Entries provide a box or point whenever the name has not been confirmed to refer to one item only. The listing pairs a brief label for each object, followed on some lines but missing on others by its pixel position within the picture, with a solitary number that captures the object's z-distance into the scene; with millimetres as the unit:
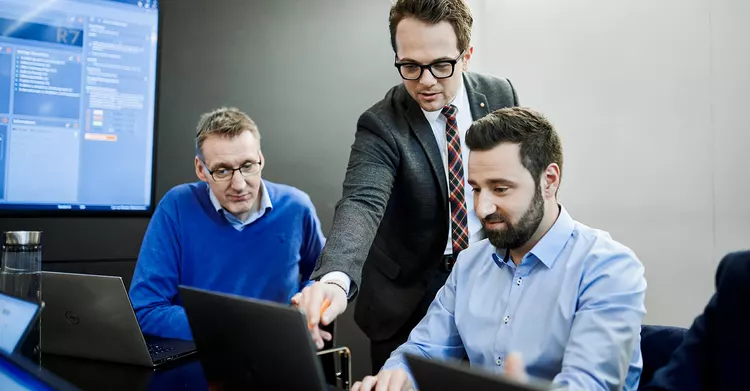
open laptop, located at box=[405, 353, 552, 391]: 697
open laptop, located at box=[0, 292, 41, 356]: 1599
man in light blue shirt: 1438
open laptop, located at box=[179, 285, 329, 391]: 1061
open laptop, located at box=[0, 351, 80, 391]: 1154
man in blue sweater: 2369
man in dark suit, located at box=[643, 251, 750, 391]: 1082
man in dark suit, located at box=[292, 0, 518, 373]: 1865
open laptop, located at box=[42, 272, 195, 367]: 1690
